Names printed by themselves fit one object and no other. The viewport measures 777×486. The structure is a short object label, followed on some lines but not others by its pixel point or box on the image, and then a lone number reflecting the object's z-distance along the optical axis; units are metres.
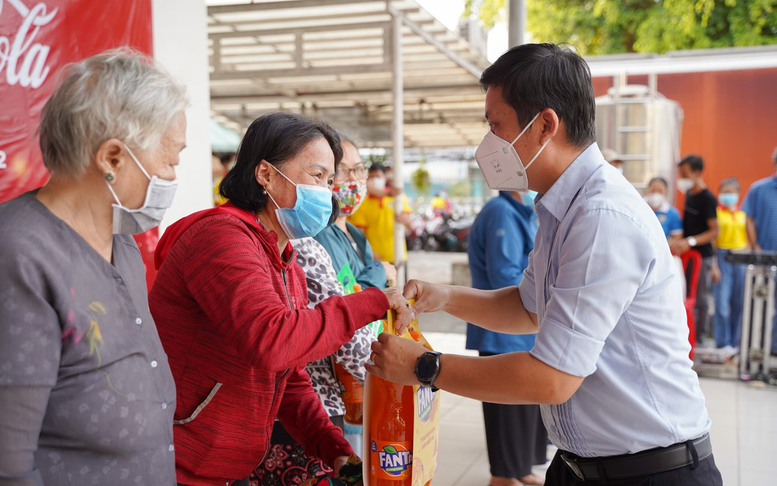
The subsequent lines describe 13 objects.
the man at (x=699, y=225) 7.30
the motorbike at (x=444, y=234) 17.95
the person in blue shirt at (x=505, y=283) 4.00
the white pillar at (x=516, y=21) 4.31
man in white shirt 1.56
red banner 2.63
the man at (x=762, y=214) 7.12
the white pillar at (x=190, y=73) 3.39
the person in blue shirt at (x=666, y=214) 7.41
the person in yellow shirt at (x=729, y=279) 7.84
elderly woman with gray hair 1.18
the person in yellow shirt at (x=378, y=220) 8.25
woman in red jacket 1.59
